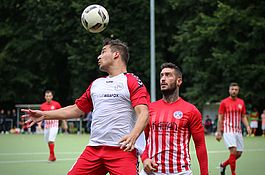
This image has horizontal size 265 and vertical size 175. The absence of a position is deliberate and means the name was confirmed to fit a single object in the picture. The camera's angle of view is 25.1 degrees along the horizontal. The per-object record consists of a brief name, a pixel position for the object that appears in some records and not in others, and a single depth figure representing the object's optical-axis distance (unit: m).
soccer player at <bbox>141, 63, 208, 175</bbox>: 6.96
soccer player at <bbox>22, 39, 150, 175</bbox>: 6.80
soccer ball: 9.11
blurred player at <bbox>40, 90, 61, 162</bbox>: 17.68
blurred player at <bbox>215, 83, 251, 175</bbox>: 13.98
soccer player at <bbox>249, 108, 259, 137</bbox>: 36.48
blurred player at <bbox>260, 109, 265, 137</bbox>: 35.44
